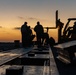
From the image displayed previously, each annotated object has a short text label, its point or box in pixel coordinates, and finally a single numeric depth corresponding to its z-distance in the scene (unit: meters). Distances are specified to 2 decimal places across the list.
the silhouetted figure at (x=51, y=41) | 11.53
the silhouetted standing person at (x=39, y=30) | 9.25
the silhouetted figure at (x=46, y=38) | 10.30
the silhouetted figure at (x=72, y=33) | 6.29
